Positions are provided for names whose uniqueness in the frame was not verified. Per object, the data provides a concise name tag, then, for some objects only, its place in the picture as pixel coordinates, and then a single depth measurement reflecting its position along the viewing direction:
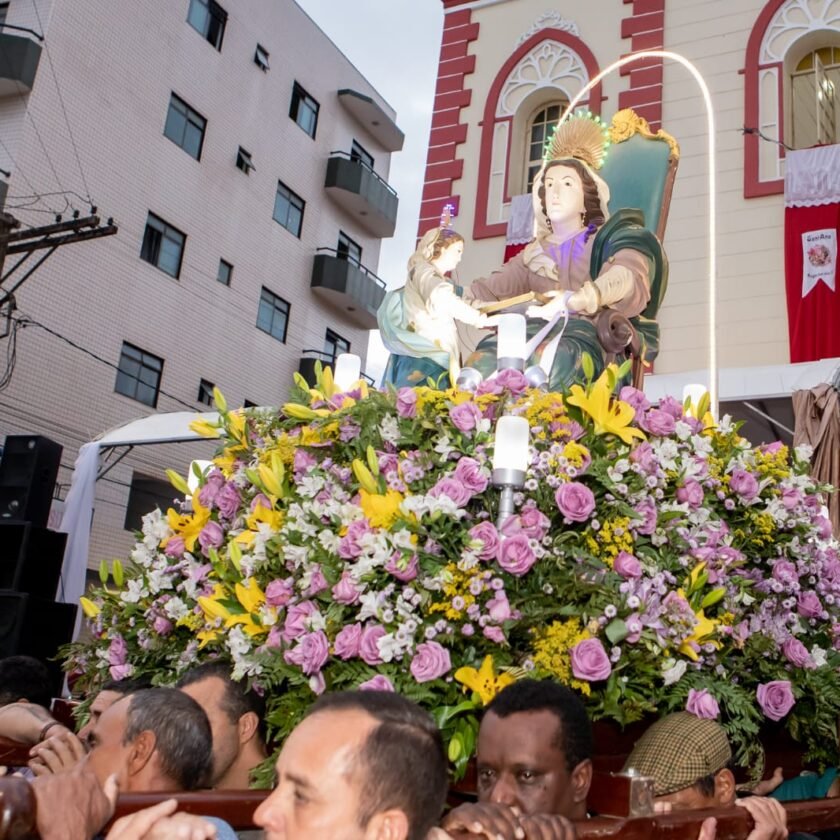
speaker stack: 7.17
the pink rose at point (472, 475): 2.80
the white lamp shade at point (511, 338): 3.53
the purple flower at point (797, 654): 3.11
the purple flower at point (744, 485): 3.25
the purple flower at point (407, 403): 3.02
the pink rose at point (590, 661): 2.54
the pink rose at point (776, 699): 2.96
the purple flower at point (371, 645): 2.58
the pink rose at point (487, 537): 2.66
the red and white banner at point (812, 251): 9.59
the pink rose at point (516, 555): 2.61
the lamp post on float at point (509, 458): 2.77
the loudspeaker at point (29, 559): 7.54
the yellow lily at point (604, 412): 2.98
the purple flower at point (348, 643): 2.62
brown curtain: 6.46
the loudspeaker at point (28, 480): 8.66
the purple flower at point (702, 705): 2.71
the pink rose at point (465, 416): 2.99
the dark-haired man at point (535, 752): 2.34
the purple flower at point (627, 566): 2.73
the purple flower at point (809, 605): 3.32
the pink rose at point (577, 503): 2.76
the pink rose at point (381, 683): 2.53
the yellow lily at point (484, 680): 2.56
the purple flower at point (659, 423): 3.10
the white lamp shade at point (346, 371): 3.86
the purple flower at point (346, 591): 2.66
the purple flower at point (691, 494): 3.02
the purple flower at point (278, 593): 2.80
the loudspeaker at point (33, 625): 7.07
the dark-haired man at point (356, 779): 1.46
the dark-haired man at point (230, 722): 2.85
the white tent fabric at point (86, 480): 8.98
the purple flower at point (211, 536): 3.26
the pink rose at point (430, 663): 2.52
